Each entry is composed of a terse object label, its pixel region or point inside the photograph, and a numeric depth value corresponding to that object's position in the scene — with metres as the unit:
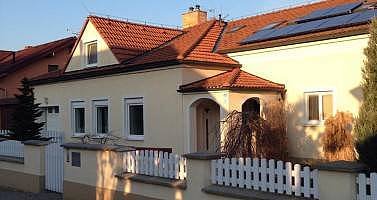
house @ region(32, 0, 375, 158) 15.46
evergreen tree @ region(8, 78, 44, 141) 20.91
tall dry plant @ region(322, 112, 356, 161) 14.49
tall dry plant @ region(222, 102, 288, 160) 13.17
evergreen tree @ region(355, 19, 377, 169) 8.39
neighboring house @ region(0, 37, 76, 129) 34.34
